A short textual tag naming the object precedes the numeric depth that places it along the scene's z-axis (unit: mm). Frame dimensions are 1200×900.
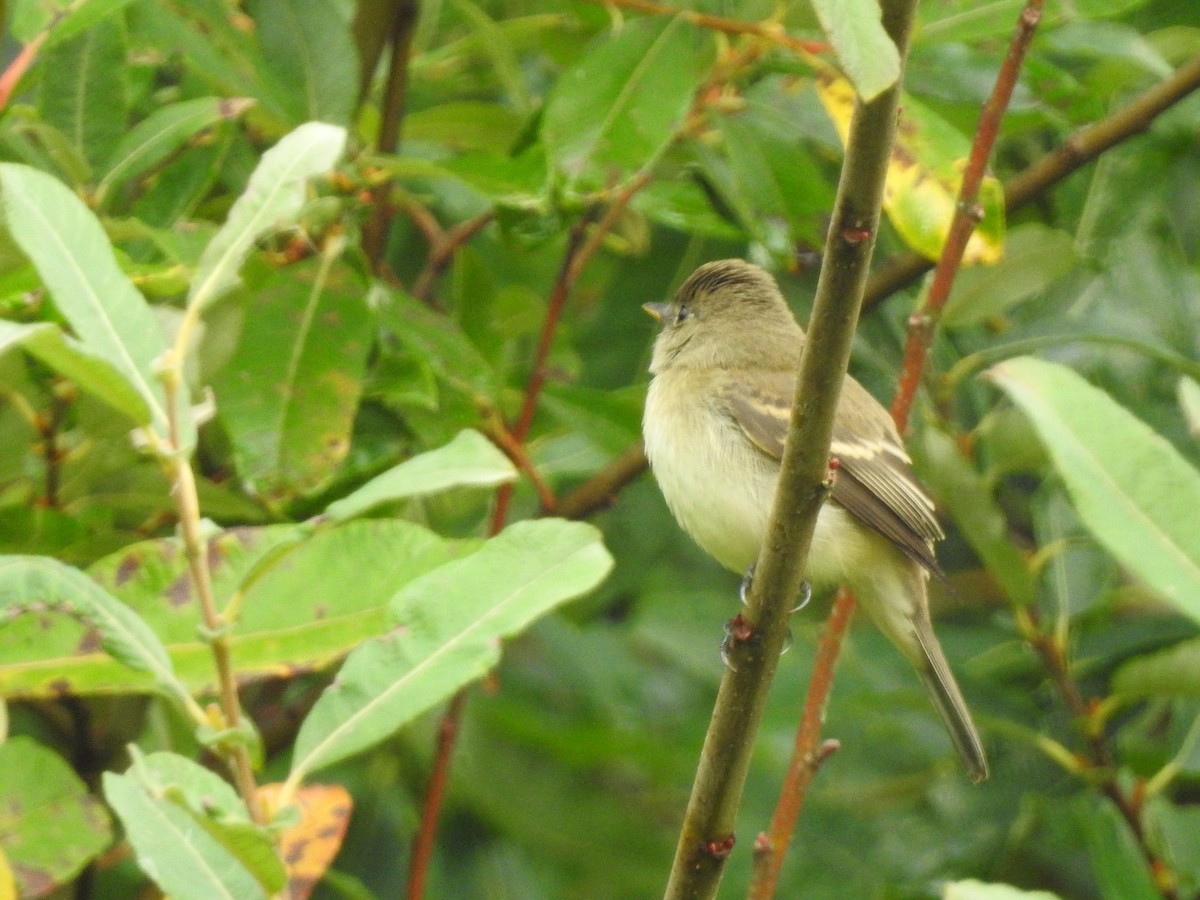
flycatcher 6660
